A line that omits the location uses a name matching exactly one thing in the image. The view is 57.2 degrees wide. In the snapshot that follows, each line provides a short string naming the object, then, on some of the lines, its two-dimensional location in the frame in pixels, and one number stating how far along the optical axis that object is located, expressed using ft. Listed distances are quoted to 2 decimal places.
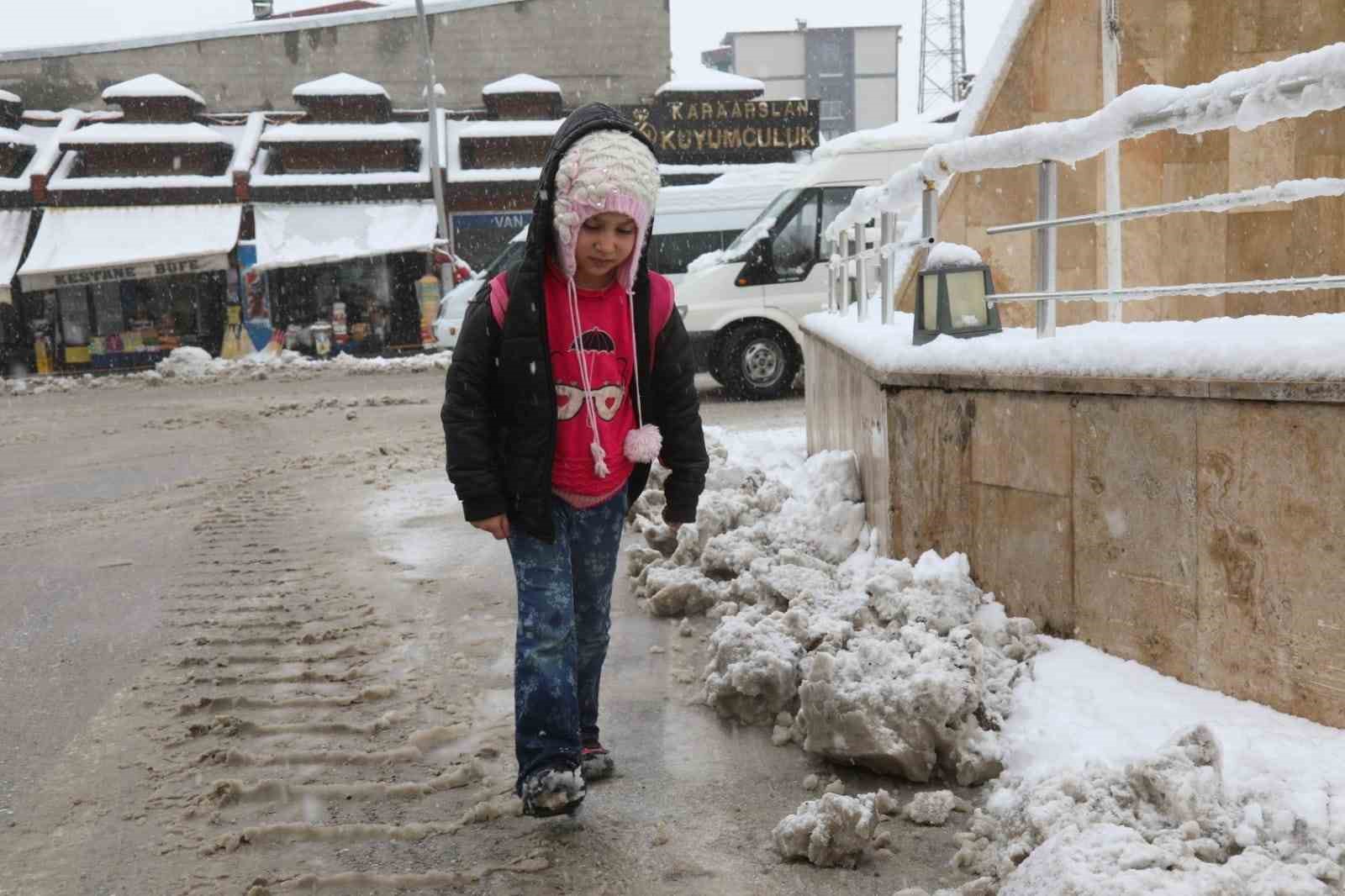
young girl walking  10.64
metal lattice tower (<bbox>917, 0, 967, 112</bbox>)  154.40
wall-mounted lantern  16.05
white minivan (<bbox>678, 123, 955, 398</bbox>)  43.60
